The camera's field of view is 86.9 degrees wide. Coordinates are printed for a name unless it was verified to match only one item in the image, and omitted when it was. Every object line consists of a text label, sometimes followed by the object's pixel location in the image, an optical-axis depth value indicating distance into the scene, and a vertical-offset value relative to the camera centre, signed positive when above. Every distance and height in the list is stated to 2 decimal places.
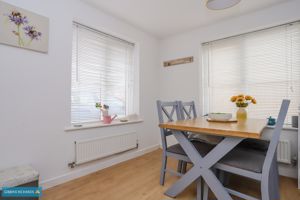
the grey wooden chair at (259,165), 1.24 -0.54
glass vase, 2.13 -0.17
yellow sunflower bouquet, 2.10 +0.02
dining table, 1.31 -0.42
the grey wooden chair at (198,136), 2.06 -0.48
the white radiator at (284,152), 2.12 -0.68
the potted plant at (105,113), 2.54 -0.19
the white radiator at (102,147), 2.15 -0.70
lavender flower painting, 1.61 +0.80
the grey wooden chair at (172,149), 1.77 -0.56
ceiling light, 1.76 +1.12
